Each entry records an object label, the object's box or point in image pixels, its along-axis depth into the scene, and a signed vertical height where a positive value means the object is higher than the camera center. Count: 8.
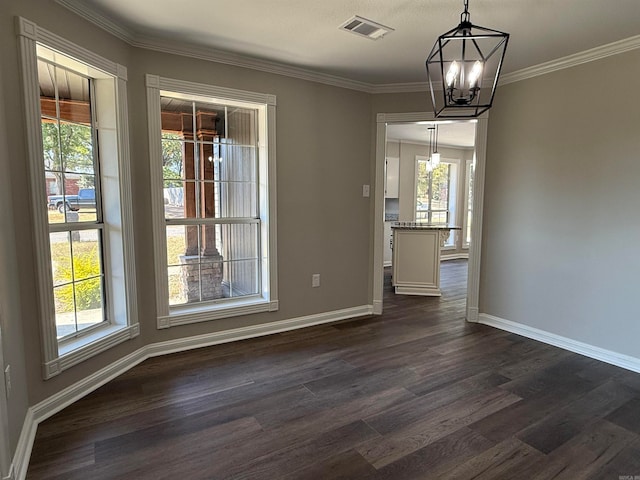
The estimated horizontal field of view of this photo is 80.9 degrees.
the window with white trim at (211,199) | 3.13 -0.01
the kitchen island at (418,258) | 5.33 -0.84
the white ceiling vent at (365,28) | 2.61 +1.23
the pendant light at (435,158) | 6.43 +0.71
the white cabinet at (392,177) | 7.32 +0.43
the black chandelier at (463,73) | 1.60 +0.94
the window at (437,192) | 7.90 +0.15
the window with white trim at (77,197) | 2.18 +0.00
